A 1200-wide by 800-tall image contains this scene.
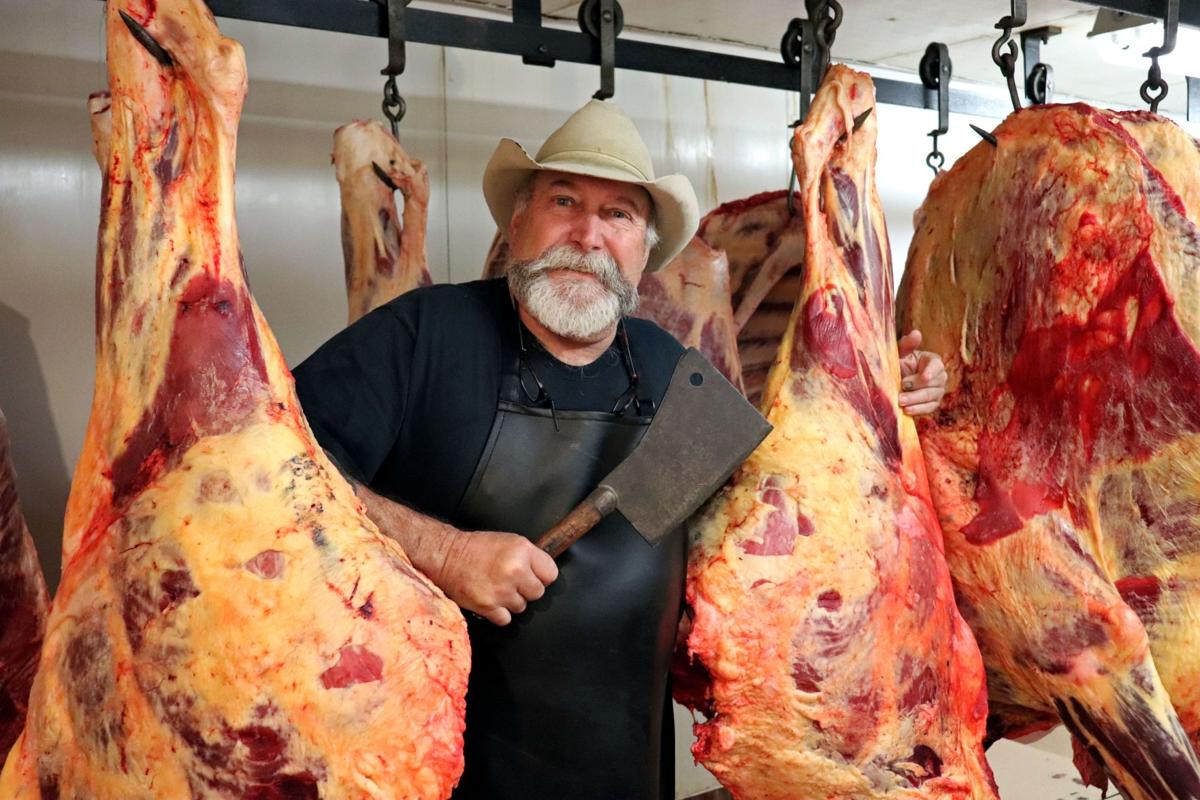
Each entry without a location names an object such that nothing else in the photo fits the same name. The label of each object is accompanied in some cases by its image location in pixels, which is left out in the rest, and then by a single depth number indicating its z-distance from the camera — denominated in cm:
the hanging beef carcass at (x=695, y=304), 308
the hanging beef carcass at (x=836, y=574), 194
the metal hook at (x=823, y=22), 221
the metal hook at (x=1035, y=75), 273
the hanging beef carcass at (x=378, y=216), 283
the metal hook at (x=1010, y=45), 234
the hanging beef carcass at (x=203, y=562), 155
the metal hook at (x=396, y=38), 216
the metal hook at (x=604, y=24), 236
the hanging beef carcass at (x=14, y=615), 220
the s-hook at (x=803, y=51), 262
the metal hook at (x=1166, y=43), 263
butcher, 214
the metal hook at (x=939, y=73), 283
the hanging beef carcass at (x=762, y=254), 327
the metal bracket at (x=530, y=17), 232
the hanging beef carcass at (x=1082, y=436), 225
